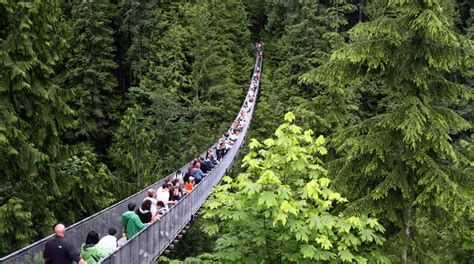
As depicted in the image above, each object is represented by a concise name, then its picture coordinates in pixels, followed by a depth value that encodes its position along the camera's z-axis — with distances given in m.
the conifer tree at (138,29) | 34.75
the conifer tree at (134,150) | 21.36
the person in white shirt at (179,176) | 13.89
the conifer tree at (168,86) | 29.56
